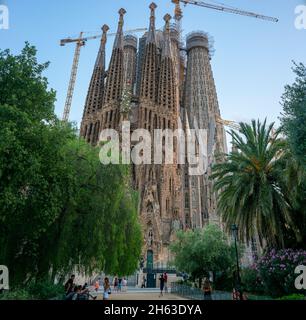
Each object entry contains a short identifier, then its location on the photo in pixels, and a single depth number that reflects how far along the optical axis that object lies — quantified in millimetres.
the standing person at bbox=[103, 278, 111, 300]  16595
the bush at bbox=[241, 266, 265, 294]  21750
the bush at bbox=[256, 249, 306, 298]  17672
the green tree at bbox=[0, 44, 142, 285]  14156
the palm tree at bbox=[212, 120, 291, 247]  21031
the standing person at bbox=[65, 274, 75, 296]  15300
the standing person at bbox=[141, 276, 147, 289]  34300
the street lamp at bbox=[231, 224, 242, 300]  19500
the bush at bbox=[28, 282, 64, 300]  14406
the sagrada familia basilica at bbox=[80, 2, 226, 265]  56062
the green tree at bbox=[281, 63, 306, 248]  13922
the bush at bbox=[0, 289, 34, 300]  11638
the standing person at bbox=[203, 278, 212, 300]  16053
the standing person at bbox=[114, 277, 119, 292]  30773
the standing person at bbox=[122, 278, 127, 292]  30541
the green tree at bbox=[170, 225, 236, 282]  27641
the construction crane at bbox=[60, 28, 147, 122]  89188
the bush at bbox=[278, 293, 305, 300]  13784
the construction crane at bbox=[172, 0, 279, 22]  93562
